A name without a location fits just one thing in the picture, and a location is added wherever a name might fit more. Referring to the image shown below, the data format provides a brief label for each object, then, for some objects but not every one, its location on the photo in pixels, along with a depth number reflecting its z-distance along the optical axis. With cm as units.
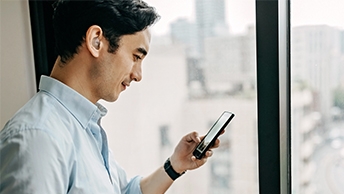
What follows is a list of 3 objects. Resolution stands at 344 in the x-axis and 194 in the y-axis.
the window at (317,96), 97
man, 73
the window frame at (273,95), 98
